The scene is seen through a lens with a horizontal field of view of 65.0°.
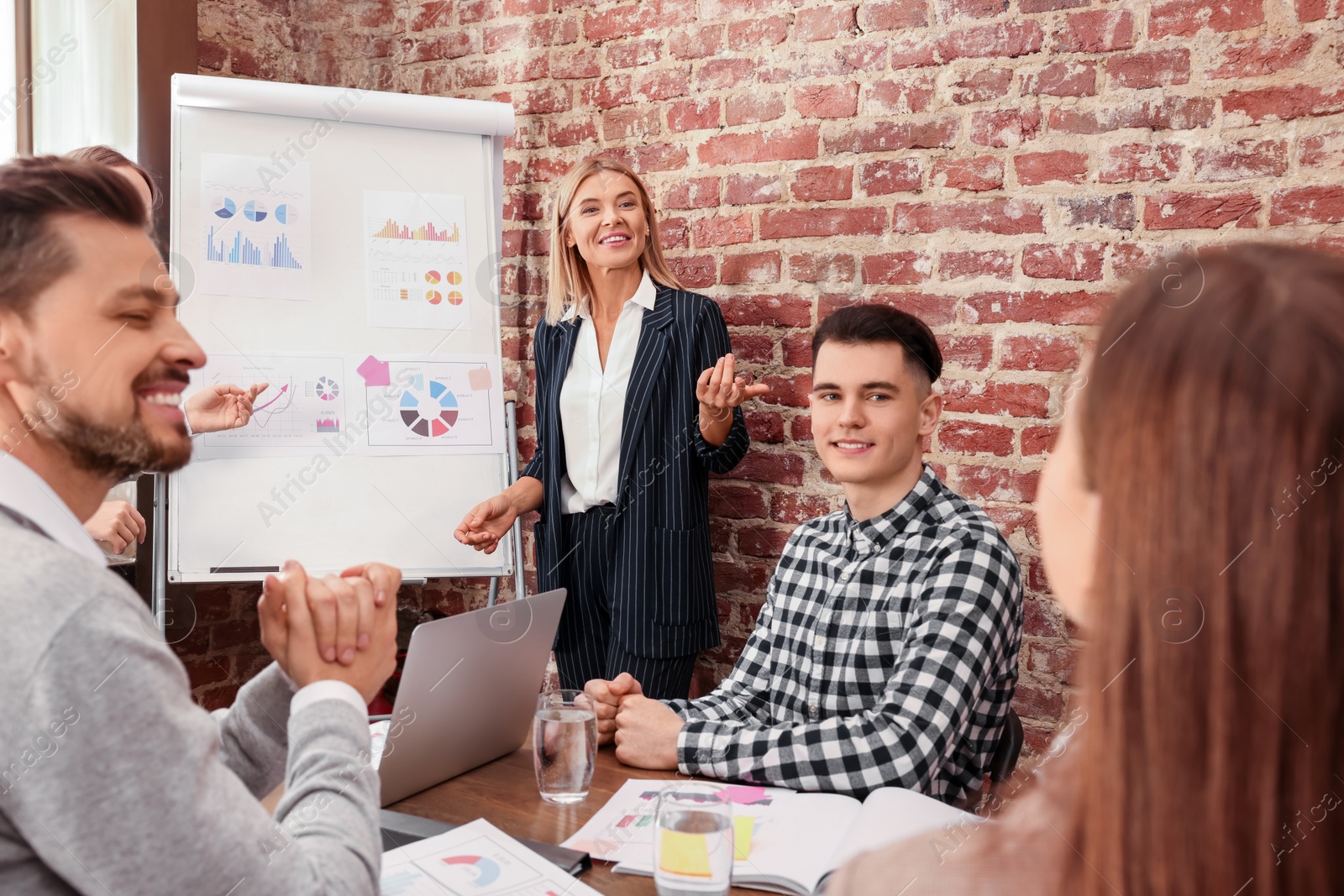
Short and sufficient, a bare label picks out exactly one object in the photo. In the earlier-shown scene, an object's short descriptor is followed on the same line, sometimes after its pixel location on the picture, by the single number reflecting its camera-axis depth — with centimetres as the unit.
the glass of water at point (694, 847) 95
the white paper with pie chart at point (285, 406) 251
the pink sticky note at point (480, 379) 273
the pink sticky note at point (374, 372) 263
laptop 119
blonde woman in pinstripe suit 253
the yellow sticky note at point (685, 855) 95
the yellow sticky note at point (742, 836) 108
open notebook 101
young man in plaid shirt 137
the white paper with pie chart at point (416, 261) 267
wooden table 117
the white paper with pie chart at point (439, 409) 265
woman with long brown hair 50
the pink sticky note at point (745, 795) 123
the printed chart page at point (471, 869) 98
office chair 156
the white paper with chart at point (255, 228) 253
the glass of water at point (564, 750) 122
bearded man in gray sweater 70
